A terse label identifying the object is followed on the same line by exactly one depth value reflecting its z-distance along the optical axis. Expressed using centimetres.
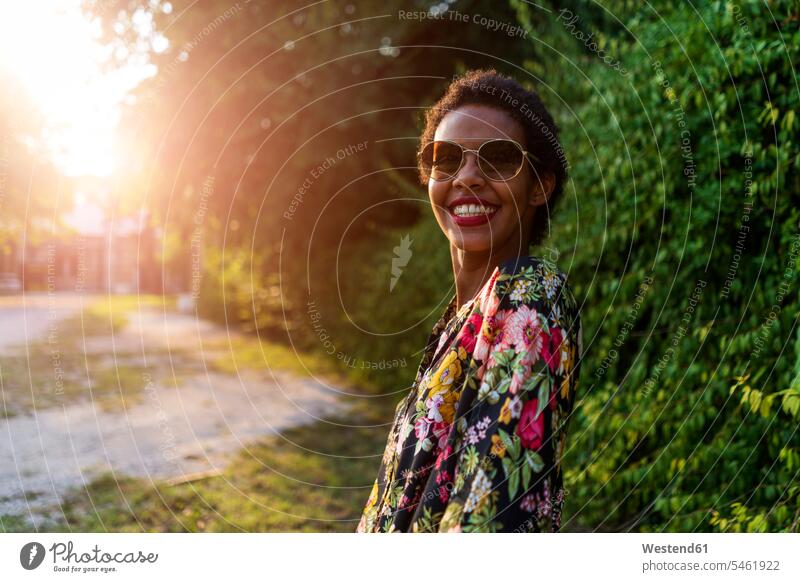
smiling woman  119
